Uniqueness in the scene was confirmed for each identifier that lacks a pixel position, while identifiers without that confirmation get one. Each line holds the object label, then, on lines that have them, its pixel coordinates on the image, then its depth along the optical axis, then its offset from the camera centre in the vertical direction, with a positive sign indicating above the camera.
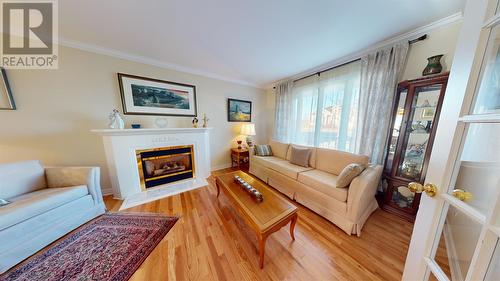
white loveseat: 1.18 -0.86
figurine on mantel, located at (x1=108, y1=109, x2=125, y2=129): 2.08 -0.02
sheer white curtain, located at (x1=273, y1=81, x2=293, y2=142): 3.33 +0.31
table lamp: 3.43 -0.18
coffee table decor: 1.50 -0.79
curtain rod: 1.66 +1.04
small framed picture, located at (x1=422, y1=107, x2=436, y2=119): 1.56 +0.16
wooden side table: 3.42 -0.88
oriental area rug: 1.13 -1.24
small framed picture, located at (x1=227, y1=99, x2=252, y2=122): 3.41 +0.28
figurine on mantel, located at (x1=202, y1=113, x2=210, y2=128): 2.95 +0.01
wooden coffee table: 1.17 -0.84
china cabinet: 1.55 -0.14
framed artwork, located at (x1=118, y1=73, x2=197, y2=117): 2.30 +0.42
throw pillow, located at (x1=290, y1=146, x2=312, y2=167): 2.46 -0.59
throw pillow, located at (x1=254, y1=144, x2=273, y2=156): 3.08 -0.62
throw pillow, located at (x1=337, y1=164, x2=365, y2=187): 1.61 -0.58
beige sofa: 1.53 -0.83
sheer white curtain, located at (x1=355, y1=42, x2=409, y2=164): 1.85 +0.43
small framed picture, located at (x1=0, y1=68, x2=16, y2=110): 1.67 +0.25
